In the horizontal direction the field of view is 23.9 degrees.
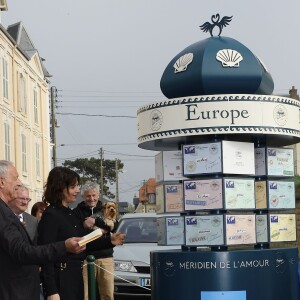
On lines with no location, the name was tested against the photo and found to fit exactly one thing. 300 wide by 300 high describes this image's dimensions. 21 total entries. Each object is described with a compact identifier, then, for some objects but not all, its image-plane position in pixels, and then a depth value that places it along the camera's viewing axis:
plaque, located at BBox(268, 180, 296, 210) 8.42
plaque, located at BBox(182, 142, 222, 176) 8.01
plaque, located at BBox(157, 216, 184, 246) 8.49
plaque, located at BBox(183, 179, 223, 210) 7.99
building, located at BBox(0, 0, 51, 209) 32.66
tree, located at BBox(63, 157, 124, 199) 91.88
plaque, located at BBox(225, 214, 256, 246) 7.97
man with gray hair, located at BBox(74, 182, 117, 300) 7.41
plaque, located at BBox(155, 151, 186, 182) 8.70
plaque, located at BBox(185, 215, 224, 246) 7.97
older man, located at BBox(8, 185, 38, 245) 7.03
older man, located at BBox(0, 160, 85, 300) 4.53
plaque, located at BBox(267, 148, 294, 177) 8.47
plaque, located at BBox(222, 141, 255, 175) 7.99
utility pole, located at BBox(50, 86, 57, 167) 47.56
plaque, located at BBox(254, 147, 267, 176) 8.45
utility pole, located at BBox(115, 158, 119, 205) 83.30
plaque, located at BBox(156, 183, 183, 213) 8.64
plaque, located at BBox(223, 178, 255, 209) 7.98
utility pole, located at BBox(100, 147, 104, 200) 82.79
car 11.58
